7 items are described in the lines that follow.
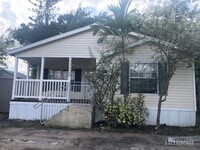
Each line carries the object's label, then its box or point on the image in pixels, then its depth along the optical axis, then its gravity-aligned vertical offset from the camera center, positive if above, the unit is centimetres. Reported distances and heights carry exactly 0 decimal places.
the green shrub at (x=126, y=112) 706 -128
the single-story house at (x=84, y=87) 788 -11
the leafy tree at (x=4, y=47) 1246 +288
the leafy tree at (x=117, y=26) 788 +302
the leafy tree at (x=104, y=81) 714 +13
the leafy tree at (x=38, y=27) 1588 +583
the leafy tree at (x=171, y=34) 642 +214
